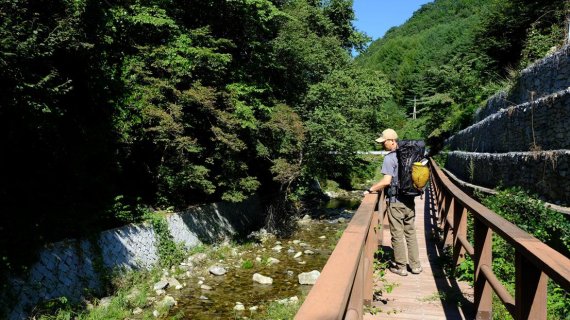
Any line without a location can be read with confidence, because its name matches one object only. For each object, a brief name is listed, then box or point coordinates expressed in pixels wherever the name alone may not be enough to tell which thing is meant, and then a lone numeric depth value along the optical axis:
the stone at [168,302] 10.20
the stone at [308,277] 11.84
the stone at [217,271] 13.02
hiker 5.32
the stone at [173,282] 11.87
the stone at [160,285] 11.44
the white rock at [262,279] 12.11
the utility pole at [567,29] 9.30
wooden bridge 1.75
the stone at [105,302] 9.88
